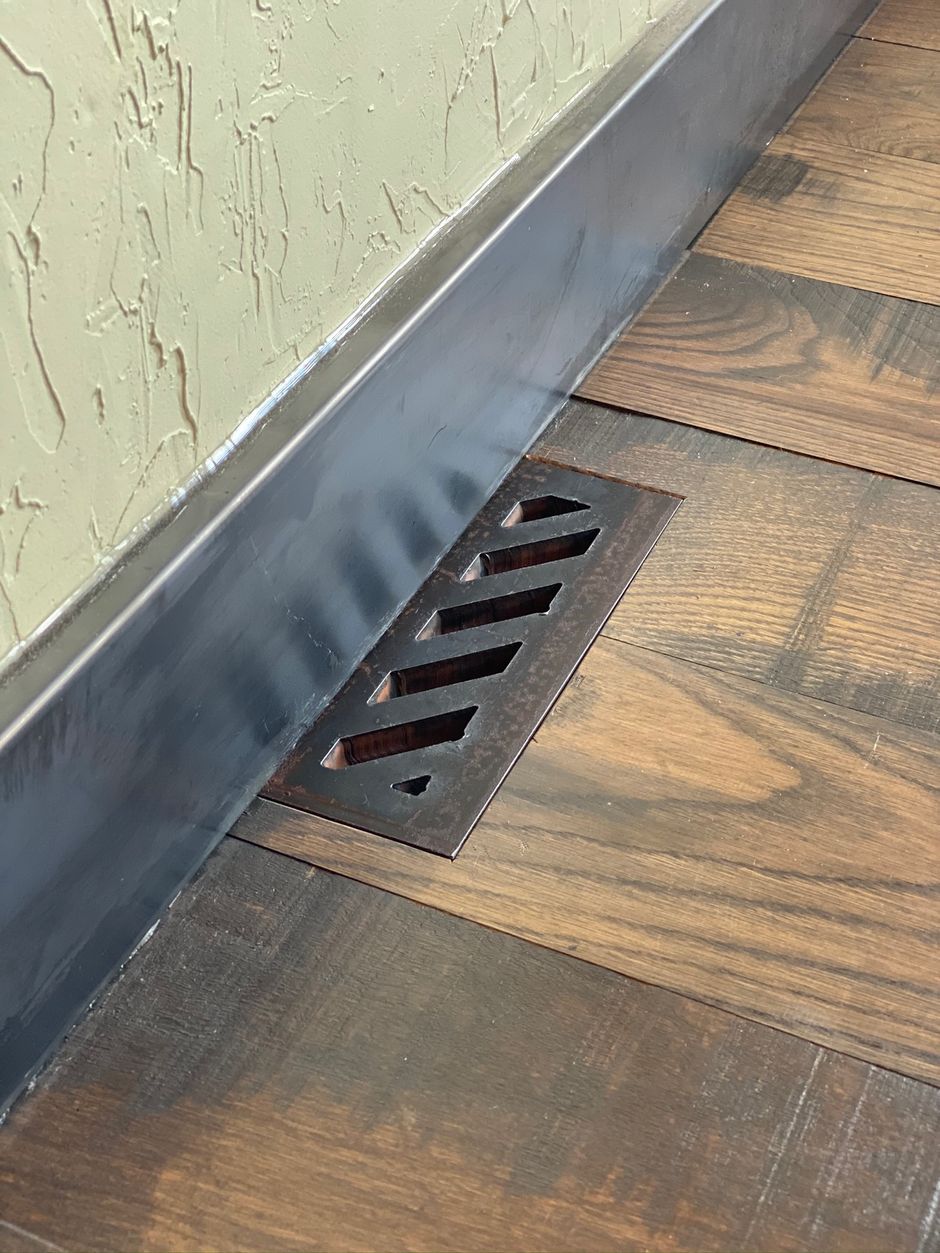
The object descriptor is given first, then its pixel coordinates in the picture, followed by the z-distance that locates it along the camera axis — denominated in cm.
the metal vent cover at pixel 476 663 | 76
